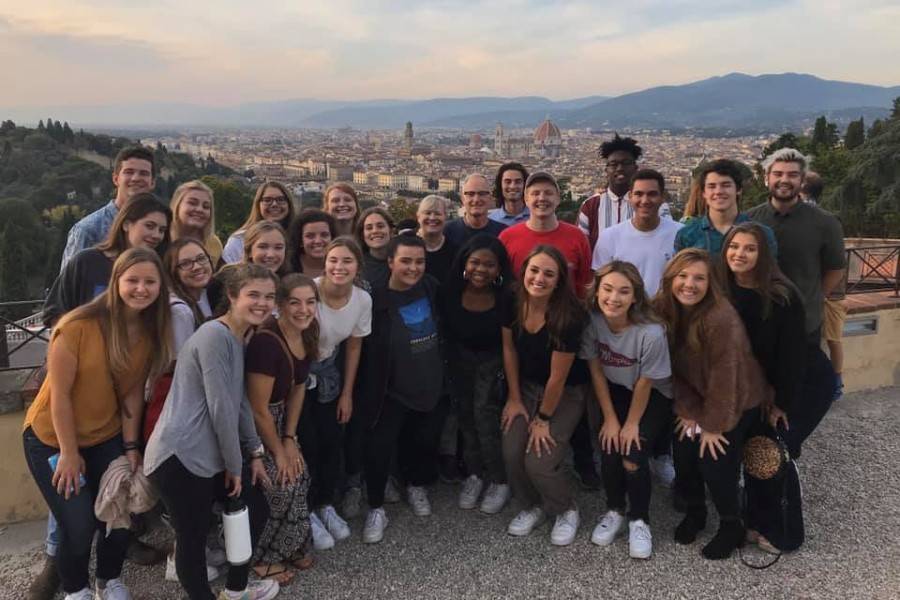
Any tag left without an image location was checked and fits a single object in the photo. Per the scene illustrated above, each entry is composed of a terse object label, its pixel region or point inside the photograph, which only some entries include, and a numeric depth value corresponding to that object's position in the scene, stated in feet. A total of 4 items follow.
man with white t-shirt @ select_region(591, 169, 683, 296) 10.53
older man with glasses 11.43
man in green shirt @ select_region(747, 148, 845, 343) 10.64
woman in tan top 7.01
